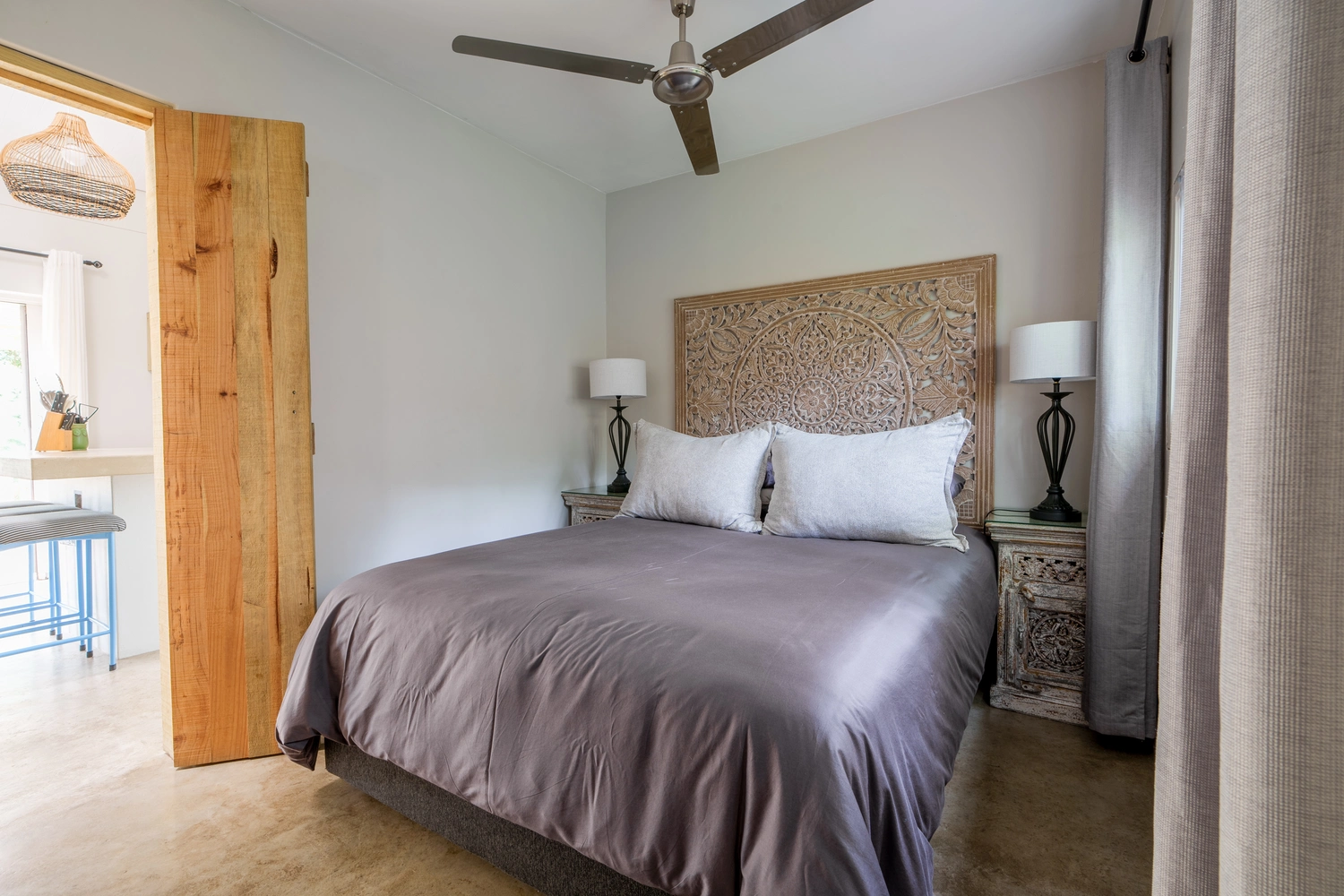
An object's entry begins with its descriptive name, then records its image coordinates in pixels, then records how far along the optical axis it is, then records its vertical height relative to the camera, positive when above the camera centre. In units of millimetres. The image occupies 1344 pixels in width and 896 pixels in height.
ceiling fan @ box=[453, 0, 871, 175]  1869 +1247
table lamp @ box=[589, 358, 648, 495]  3488 +305
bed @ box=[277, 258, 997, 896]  1021 -562
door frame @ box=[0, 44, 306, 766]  1890 +1077
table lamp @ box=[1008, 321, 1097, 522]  2334 +261
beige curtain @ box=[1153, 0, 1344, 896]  431 -28
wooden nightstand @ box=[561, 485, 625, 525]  3467 -427
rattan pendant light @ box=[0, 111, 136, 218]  2670 +1198
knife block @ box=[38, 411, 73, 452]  3400 -9
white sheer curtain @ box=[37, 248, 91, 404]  3670 +689
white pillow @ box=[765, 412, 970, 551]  2293 -224
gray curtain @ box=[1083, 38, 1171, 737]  2123 +44
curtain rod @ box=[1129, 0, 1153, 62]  1945 +1359
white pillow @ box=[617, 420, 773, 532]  2707 -228
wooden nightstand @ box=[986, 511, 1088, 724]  2295 -714
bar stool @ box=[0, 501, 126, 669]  2703 -558
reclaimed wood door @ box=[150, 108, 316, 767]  2045 +33
